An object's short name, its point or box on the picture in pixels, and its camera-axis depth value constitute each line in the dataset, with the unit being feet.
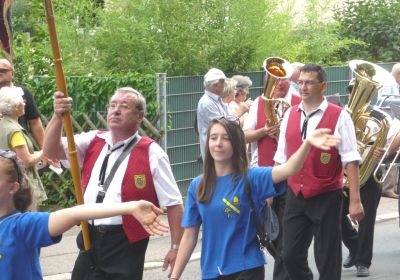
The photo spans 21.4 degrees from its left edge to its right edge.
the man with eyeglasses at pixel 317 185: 26.45
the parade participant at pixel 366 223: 32.55
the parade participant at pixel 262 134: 31.07
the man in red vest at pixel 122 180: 20.62
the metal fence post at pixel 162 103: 44.46
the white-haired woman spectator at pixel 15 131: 27.43
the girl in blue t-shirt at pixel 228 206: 20.18
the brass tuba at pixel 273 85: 31.32
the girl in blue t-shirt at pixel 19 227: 15.35
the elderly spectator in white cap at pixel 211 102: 38.32
